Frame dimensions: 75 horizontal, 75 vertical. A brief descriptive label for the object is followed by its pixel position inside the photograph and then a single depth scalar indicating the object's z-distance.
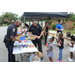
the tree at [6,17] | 71.12
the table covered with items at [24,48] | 2.21
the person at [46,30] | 5.65
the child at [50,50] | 2.62
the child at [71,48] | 2.88
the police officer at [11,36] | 2.29
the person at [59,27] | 5.03
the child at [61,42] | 2.74
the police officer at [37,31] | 3.21
